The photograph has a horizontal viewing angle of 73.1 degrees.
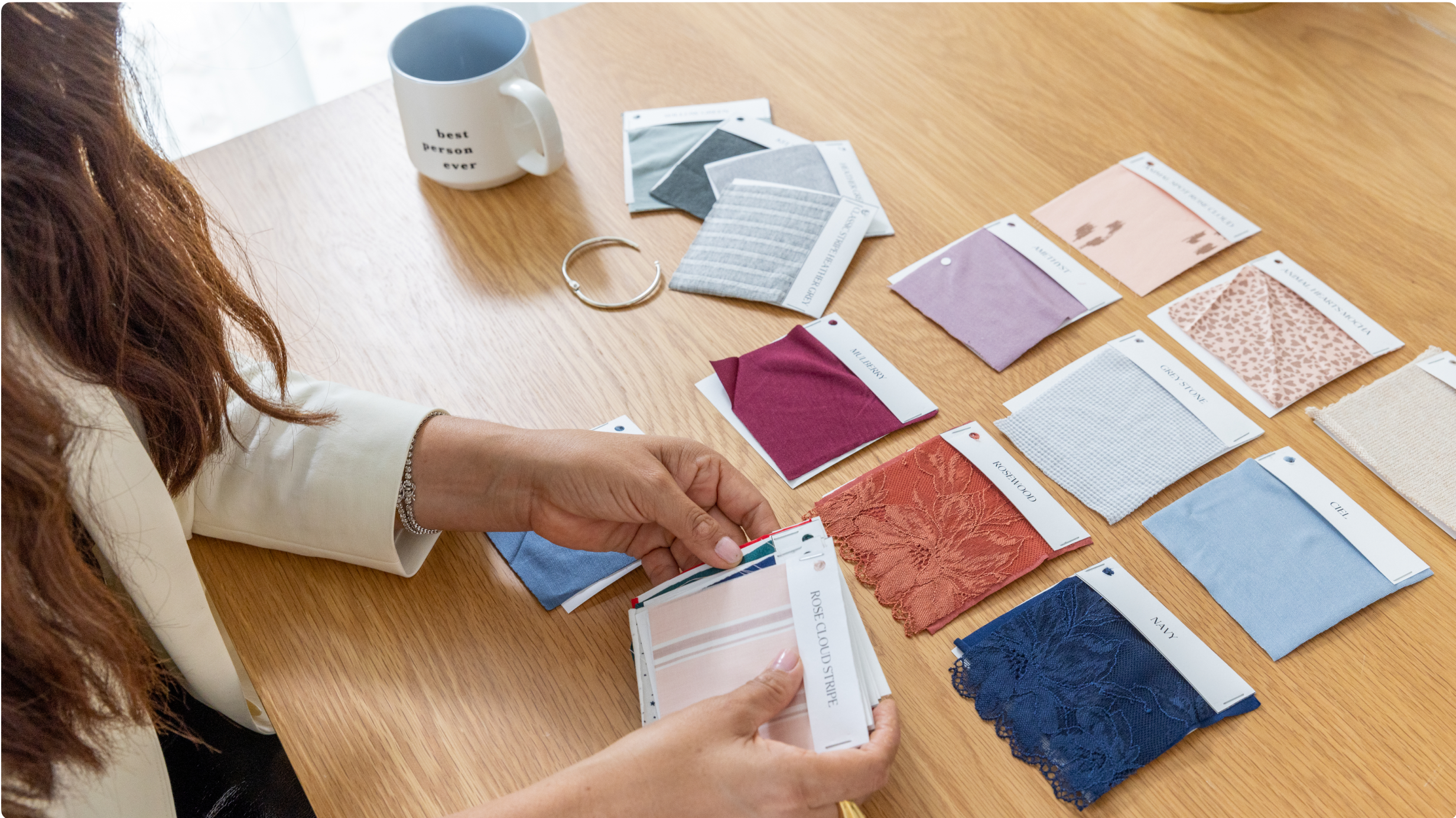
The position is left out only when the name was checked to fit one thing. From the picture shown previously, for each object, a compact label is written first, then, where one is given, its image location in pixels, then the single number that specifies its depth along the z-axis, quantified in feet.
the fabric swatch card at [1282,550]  2.44
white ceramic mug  3.34
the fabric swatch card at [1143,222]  3.23
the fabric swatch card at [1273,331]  2.90
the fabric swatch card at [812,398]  2.82
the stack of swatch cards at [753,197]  3.26
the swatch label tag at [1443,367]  2.86
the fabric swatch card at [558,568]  2.58
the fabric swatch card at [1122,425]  2.71
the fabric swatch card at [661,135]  3.68
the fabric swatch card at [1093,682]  2.22
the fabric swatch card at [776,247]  3.23
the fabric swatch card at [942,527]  2.51
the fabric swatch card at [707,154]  3.58
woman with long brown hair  1.82
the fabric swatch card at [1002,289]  3.06
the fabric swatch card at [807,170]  3.55
